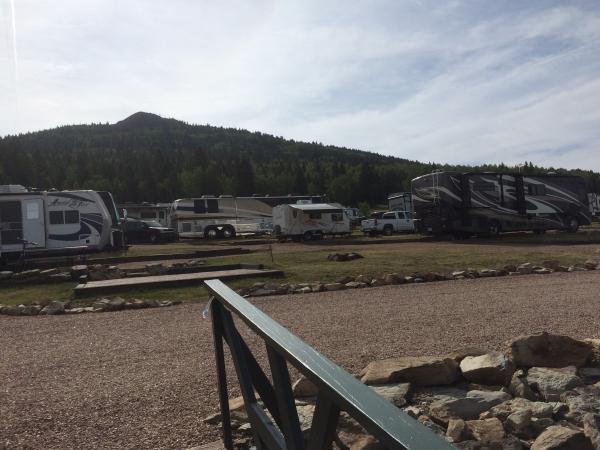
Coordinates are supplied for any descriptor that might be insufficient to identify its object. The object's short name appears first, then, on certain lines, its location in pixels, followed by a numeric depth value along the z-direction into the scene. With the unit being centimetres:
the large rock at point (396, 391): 407
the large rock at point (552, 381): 433
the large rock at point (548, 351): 495
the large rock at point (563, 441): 321
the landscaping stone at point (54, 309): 976
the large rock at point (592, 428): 326
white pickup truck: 3719
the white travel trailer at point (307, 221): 3272
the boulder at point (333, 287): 1136
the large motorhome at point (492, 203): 2747
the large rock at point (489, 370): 452
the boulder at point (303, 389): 382
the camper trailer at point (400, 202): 4338
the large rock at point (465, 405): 388
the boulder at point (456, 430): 347
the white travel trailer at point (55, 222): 1808
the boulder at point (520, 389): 433
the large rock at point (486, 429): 347
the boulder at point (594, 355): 503
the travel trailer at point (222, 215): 3703
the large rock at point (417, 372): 442
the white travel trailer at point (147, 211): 4653
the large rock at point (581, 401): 384
